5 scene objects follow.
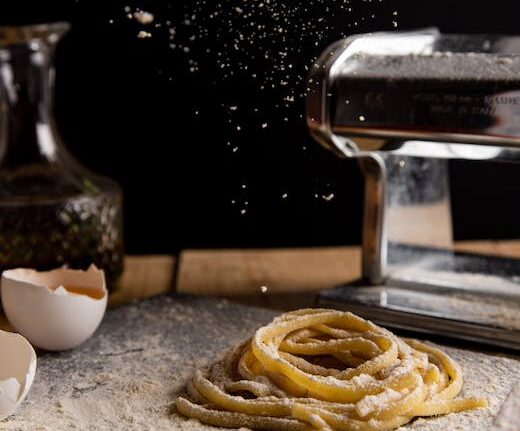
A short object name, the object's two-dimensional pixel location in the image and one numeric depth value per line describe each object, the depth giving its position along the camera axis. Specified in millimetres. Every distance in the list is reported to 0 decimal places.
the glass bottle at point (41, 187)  725
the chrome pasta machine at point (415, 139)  638
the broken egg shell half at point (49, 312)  639
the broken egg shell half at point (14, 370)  555
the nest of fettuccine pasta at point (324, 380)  562
